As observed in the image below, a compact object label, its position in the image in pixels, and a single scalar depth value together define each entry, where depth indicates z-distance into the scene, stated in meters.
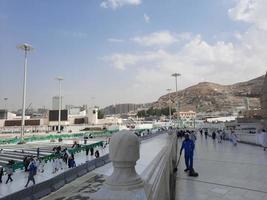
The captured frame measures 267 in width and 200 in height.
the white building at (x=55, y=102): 97.75
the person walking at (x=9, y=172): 12.74
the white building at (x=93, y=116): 75.38
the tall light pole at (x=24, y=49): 38.72
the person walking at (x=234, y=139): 19.67
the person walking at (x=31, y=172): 11.00
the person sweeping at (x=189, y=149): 8.23
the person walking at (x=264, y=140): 15.12
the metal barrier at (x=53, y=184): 7.97
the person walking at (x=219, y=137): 23.89
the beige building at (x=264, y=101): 37.62
